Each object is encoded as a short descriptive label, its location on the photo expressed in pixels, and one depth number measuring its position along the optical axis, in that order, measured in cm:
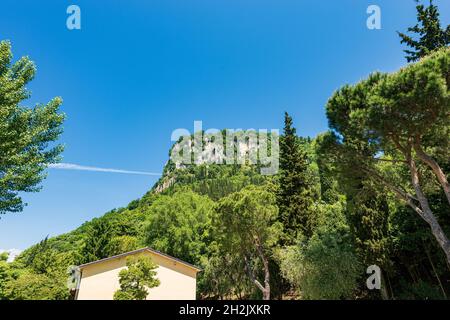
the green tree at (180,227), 3278
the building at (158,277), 1998
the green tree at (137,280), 1700
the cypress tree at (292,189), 2650
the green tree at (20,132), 1120
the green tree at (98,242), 4006
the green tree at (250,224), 2402
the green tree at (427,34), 2153
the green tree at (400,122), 1050
